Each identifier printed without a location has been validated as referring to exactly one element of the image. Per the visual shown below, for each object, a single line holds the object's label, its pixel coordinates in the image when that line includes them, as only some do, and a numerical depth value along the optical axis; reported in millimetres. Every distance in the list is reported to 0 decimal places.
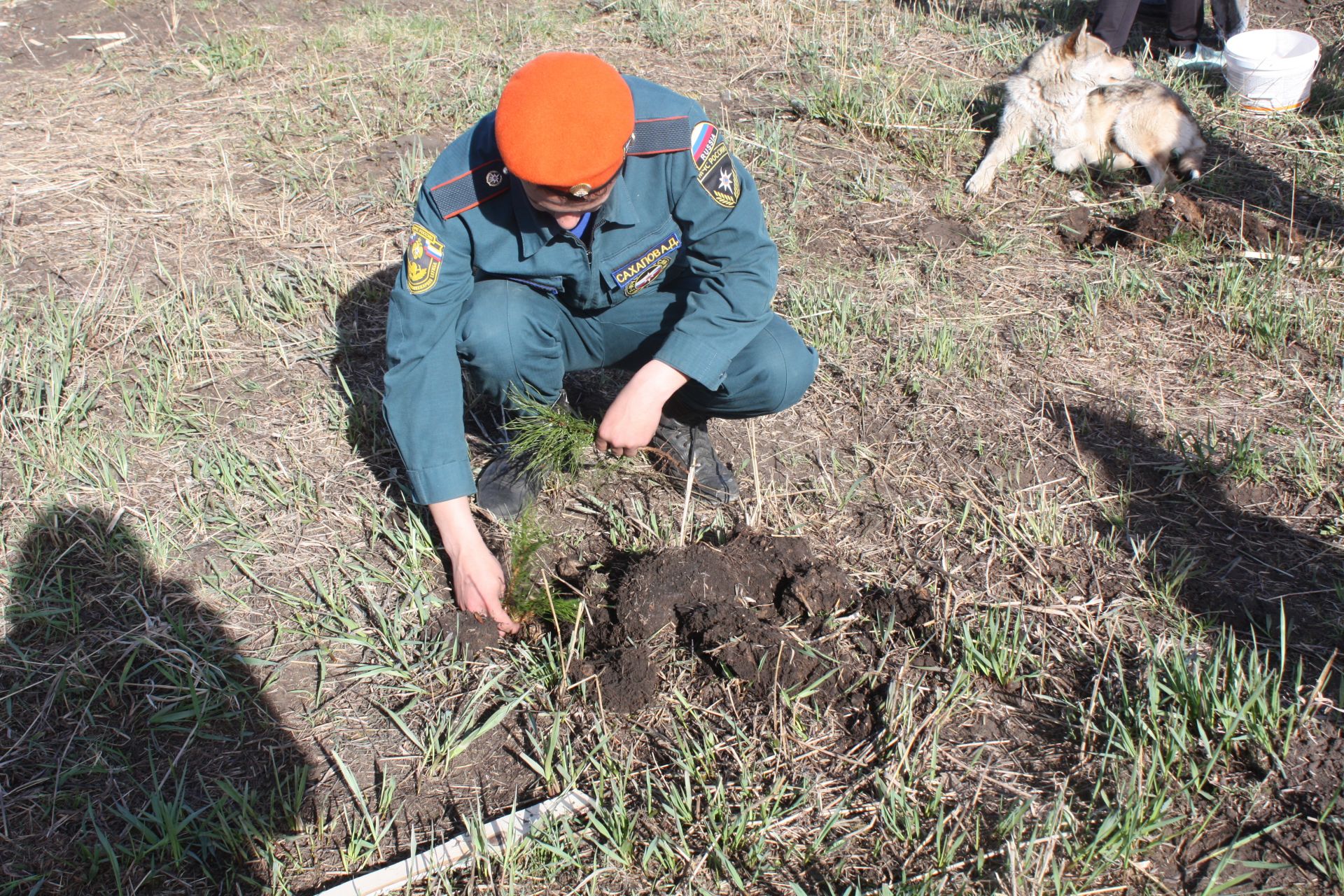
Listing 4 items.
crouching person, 2080
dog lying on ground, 4184
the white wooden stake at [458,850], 1719
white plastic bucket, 4469
